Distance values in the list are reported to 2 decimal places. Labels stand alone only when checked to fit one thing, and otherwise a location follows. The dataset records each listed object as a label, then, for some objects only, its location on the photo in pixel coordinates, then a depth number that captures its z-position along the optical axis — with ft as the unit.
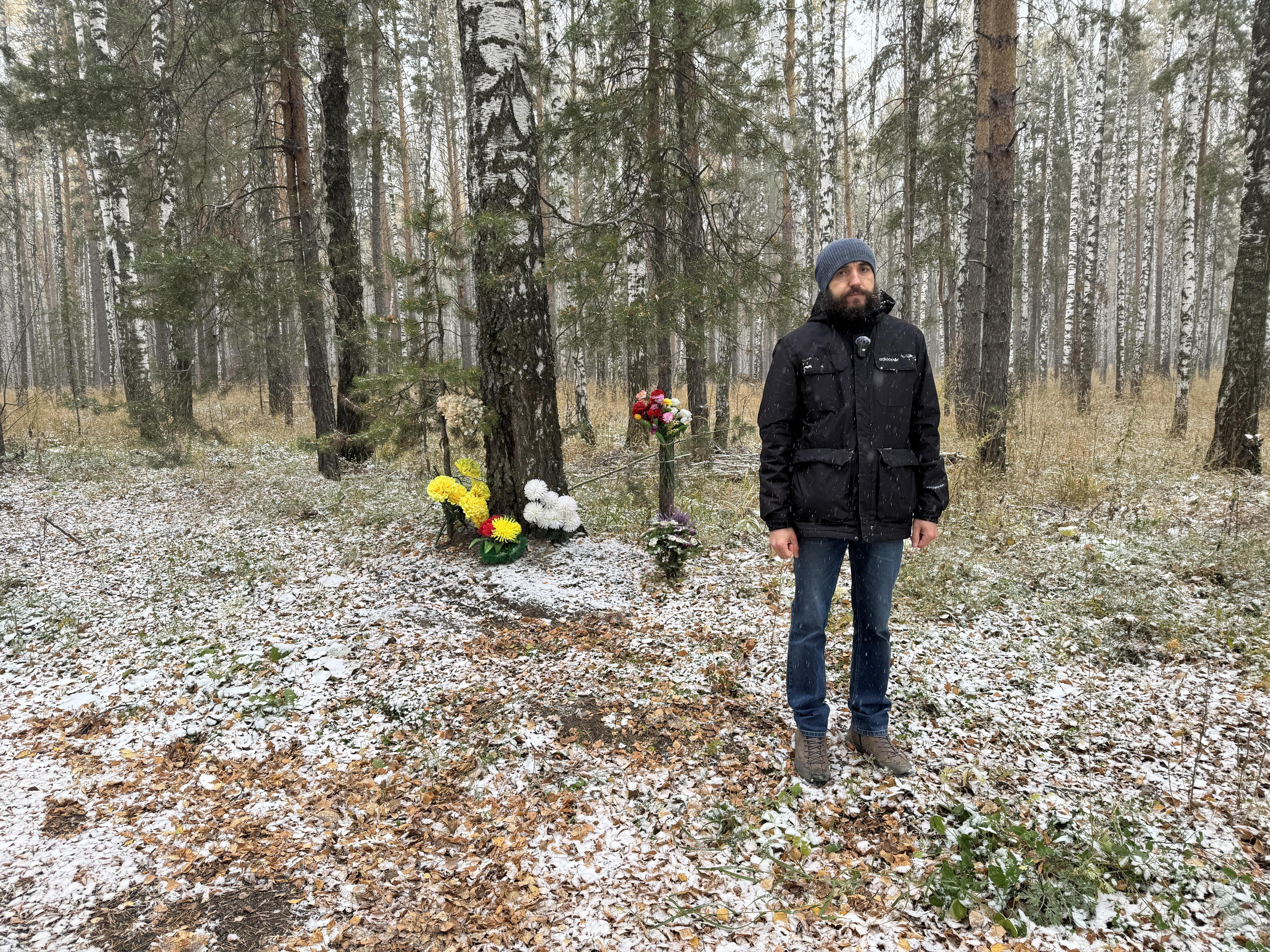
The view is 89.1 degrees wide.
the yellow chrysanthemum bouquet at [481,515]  18.22
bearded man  8.75
